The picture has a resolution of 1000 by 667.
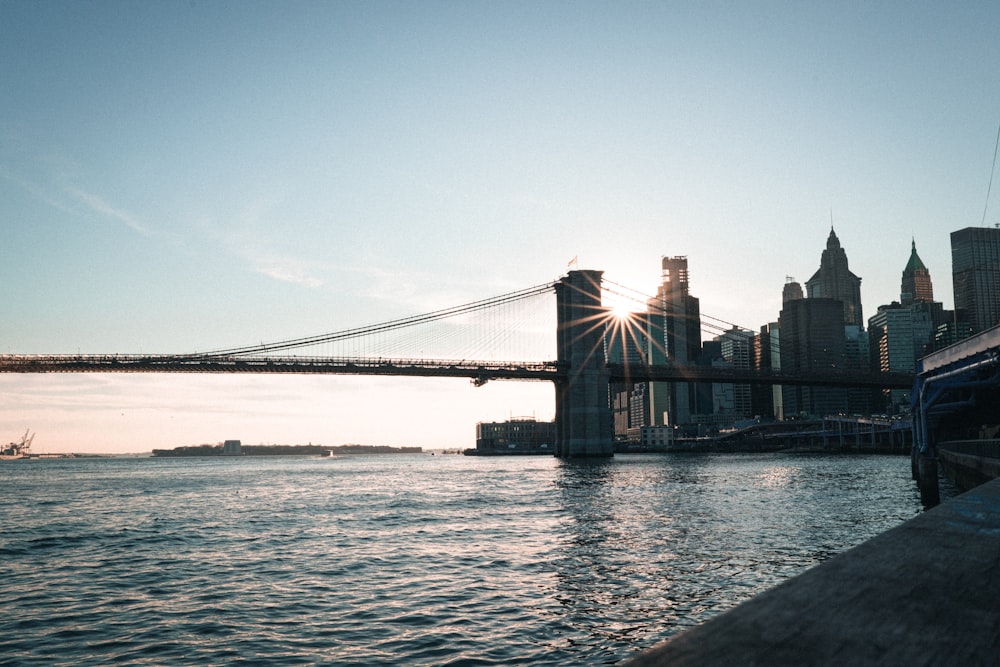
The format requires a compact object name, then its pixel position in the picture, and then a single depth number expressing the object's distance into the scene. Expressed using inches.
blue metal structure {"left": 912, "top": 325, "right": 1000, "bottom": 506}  985.2
